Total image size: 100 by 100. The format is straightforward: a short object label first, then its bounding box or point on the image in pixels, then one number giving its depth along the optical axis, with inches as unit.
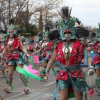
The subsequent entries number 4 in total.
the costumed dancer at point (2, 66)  542.3
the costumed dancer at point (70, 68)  230.6
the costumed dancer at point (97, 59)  357.4
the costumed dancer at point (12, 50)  370.9
